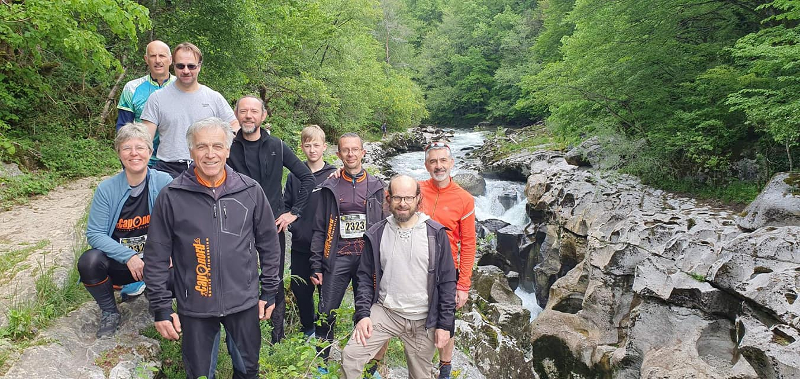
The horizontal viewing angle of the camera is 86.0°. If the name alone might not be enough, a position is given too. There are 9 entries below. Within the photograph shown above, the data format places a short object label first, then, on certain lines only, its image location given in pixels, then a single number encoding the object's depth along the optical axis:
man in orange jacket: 3.32
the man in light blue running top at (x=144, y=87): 3.32
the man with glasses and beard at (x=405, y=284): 2.74
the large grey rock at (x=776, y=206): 6.24
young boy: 3.54
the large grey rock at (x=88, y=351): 2.50
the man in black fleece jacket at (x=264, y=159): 3.28
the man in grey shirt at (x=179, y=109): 3.17
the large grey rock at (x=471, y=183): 15.28
